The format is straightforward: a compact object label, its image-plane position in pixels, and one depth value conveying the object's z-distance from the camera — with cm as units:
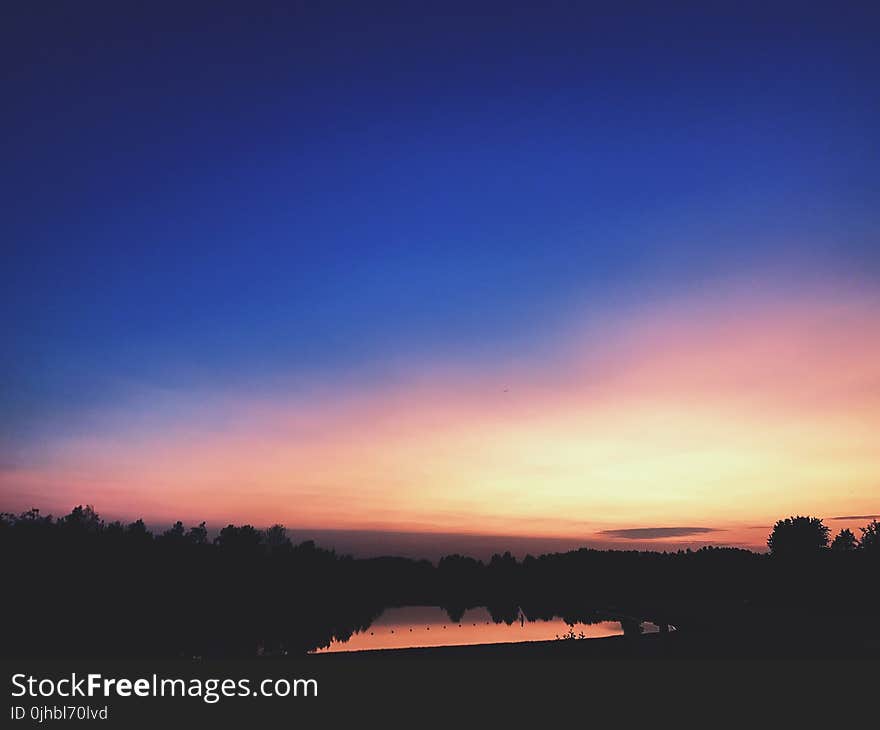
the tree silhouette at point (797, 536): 9138
